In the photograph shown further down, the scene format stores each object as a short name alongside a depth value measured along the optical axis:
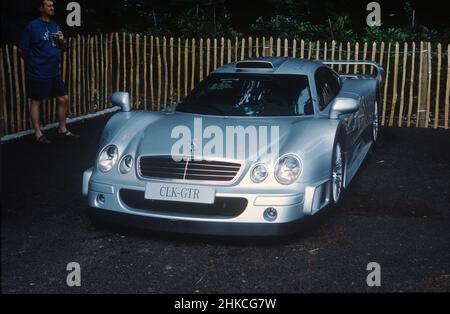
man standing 9.16
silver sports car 5.00
